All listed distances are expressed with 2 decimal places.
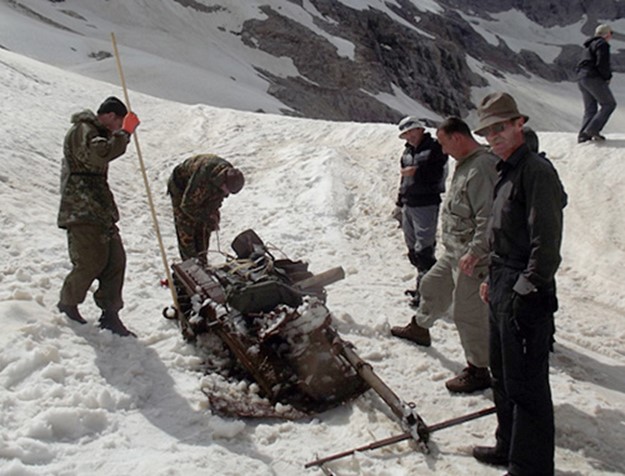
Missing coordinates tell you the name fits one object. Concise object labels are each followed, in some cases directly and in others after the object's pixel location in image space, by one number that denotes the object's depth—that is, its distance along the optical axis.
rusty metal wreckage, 4.14
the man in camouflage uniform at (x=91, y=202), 4.76
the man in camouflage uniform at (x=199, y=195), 6.36
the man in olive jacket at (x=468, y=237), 4.39
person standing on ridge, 9.18
